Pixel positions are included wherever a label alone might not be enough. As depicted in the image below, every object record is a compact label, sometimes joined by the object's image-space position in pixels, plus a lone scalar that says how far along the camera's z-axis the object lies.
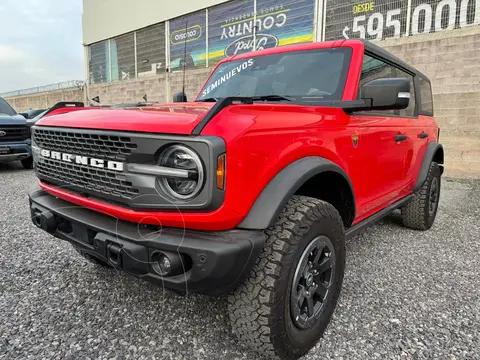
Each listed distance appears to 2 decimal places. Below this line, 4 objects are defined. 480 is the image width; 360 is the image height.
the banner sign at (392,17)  7.45
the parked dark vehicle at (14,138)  7.19
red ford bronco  1.41
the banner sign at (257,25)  10.67
